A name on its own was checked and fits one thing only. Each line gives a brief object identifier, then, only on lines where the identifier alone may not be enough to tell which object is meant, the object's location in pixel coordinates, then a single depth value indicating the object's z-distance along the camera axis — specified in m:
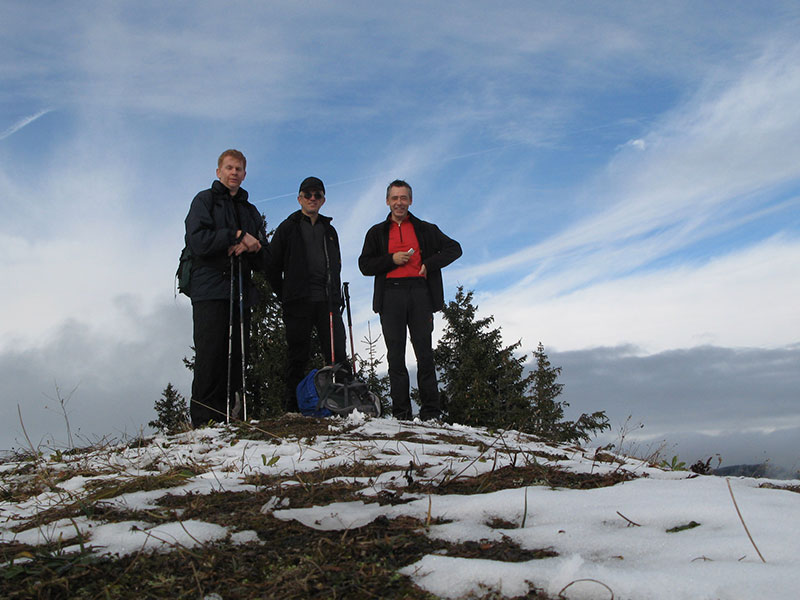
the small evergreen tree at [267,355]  16.16
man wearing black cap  8.10
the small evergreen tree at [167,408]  21.14
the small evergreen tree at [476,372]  19.45
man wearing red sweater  8.18
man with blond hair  6.96
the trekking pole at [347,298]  8.70
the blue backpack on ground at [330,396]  7.50
